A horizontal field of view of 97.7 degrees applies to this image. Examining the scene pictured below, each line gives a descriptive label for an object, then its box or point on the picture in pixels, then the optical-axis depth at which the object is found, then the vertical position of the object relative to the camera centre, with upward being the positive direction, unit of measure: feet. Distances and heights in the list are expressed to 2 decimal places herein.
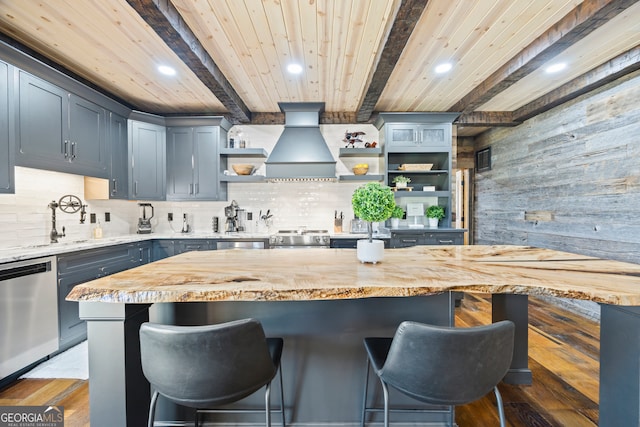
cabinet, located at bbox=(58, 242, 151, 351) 8.02 -1.95
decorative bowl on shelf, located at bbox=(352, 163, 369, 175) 13.60 +2.05
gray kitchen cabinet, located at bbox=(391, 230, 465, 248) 12.58 -1.24
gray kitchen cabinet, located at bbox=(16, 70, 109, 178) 7.94 +2.66
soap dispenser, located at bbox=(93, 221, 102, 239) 11.24 -0.81
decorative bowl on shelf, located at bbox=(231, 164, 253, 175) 13.43 +2.05
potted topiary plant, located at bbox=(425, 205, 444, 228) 13.61 -0.18
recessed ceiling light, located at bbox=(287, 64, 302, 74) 9.32 +4.86
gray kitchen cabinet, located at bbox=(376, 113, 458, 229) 13.19 +3.34
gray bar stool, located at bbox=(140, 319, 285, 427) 3.08 -1.70
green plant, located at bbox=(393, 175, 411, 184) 13.55 +1.53
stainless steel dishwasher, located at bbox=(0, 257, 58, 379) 6.64 -2.55
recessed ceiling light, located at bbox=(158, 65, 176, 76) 9.27 +4.80
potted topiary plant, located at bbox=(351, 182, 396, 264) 4.94 +0.05
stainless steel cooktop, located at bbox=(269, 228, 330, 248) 12.08 -1.30
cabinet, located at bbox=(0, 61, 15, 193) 7.28 +2.14
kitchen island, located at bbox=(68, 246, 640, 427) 3.56 -1.10
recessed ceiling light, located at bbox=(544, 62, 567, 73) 9.30 +4.83
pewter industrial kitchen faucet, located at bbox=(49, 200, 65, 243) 9.55 -0.40
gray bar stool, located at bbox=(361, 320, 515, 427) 3.10 -1.72
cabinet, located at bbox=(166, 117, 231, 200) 13.10 +2.53
